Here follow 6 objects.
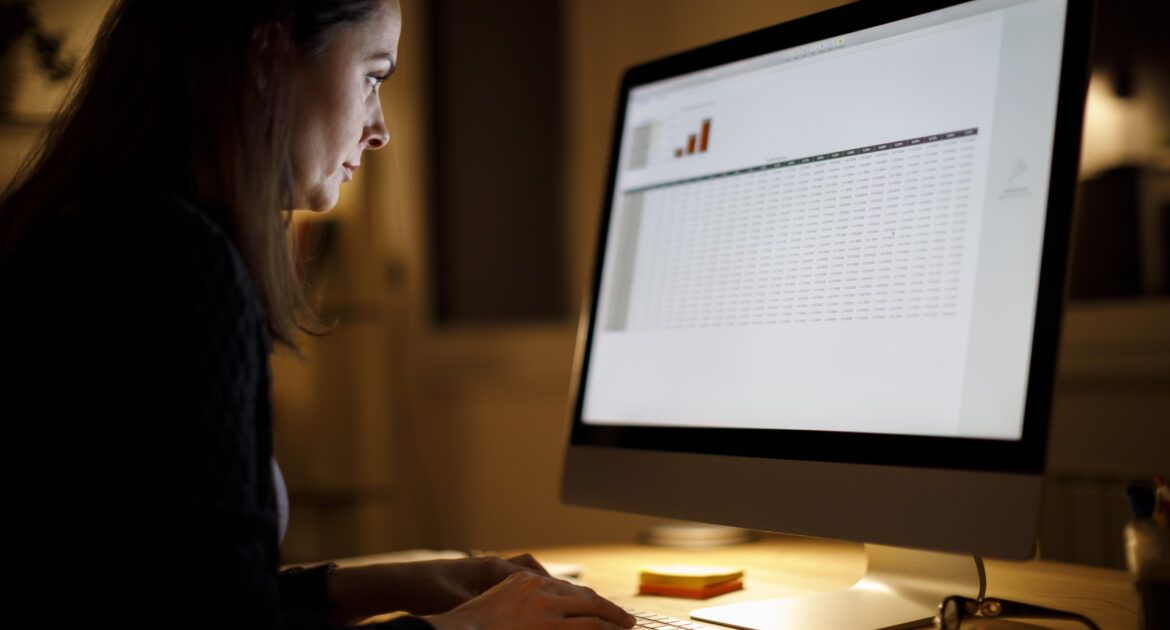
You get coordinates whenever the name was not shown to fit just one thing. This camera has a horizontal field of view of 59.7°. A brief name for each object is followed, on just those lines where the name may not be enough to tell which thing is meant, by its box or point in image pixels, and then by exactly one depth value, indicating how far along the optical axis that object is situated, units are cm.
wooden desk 90
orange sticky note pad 96
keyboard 80
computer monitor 74
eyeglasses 75
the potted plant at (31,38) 165
